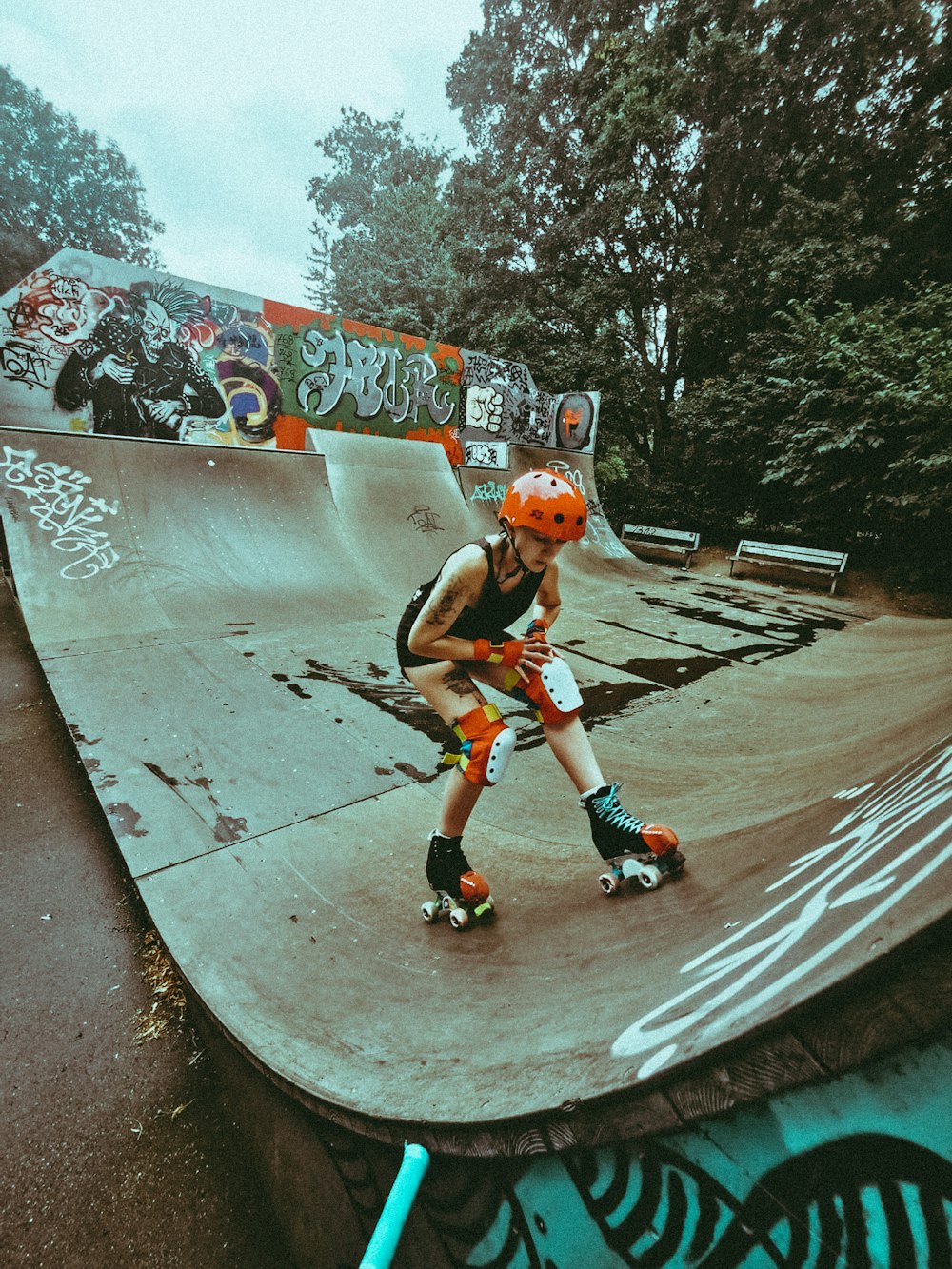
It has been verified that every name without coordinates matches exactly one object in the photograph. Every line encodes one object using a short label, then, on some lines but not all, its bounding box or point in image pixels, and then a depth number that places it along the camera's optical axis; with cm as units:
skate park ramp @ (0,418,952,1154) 112
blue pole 90
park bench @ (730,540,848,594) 1045
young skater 194
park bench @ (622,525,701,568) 1334
